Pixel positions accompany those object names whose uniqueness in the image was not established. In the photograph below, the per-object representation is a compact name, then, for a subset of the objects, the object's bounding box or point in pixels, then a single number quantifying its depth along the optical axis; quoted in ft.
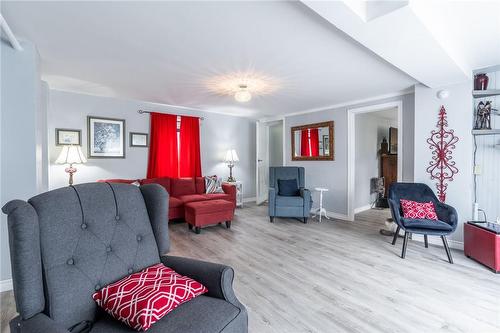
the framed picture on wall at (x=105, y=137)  13.35
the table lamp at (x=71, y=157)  11.14
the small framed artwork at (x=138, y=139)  14.66
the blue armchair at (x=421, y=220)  8.66
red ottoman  11.94
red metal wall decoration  10.10
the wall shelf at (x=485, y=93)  9.16
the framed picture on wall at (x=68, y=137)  12.46
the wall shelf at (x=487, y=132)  9.09
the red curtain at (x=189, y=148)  16.38
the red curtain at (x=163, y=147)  15.21
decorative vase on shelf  9.36
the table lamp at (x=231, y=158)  17.83
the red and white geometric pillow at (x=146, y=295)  3.14
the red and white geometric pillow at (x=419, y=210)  9.45
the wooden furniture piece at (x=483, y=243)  7.77
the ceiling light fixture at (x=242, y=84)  10.09
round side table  14.87
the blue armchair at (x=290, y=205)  14.07
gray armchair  2.93
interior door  19.44
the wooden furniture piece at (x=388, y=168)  18.84
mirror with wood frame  15.87
